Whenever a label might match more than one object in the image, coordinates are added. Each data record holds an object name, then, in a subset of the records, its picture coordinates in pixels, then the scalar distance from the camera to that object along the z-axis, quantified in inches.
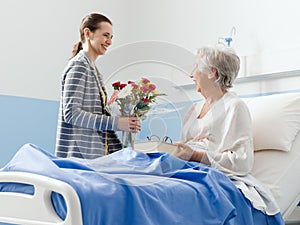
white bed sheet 121.5
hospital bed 97.5
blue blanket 96.8
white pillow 125.8
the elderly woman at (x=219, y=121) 119.6
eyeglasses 108.8
